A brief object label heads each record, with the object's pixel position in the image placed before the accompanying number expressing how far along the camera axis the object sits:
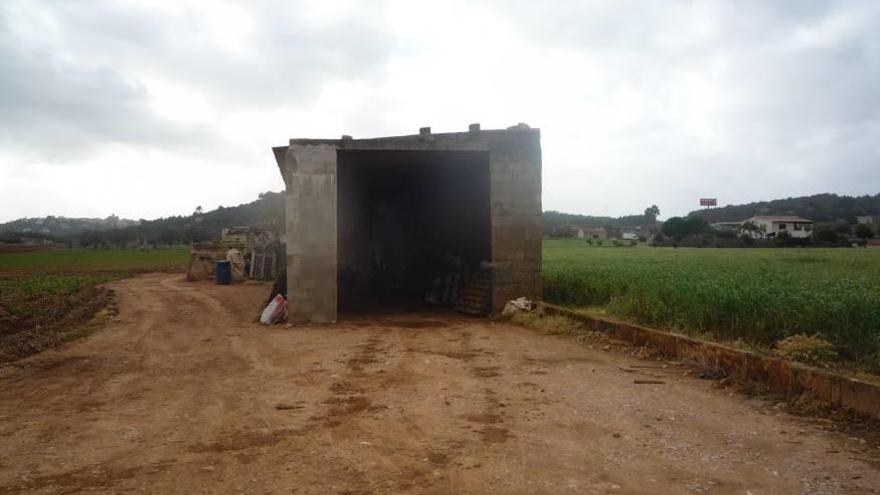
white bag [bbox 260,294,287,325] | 13.08
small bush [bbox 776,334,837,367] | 6.21
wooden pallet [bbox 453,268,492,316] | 13.96
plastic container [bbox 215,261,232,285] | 25.73
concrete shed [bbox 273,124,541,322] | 12.88
